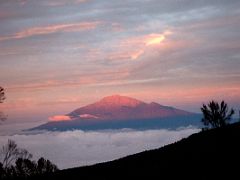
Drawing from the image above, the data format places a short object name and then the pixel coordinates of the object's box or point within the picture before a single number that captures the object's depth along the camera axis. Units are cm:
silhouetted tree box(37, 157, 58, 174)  10525
